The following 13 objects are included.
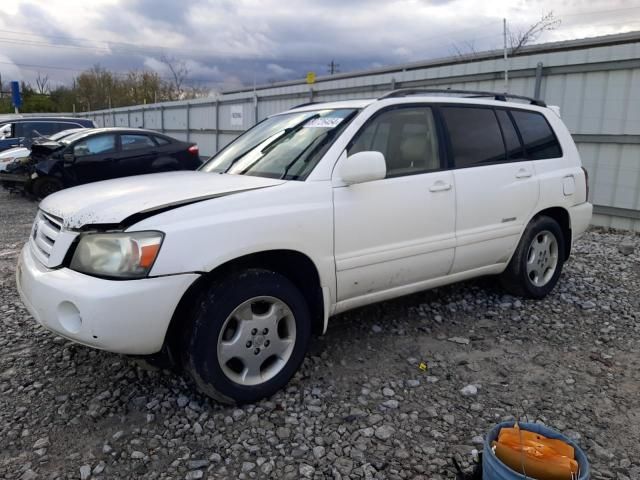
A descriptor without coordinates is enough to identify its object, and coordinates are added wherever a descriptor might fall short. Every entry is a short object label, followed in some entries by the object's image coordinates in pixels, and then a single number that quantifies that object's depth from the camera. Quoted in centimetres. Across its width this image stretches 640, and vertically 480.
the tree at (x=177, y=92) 4401
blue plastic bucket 183
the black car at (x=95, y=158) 963
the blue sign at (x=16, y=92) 3193
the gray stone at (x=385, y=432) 258
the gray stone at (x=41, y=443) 248
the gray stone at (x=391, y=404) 285
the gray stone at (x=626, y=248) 629
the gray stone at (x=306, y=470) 230
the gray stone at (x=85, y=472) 227
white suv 247
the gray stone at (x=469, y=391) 298
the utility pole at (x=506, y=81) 727
